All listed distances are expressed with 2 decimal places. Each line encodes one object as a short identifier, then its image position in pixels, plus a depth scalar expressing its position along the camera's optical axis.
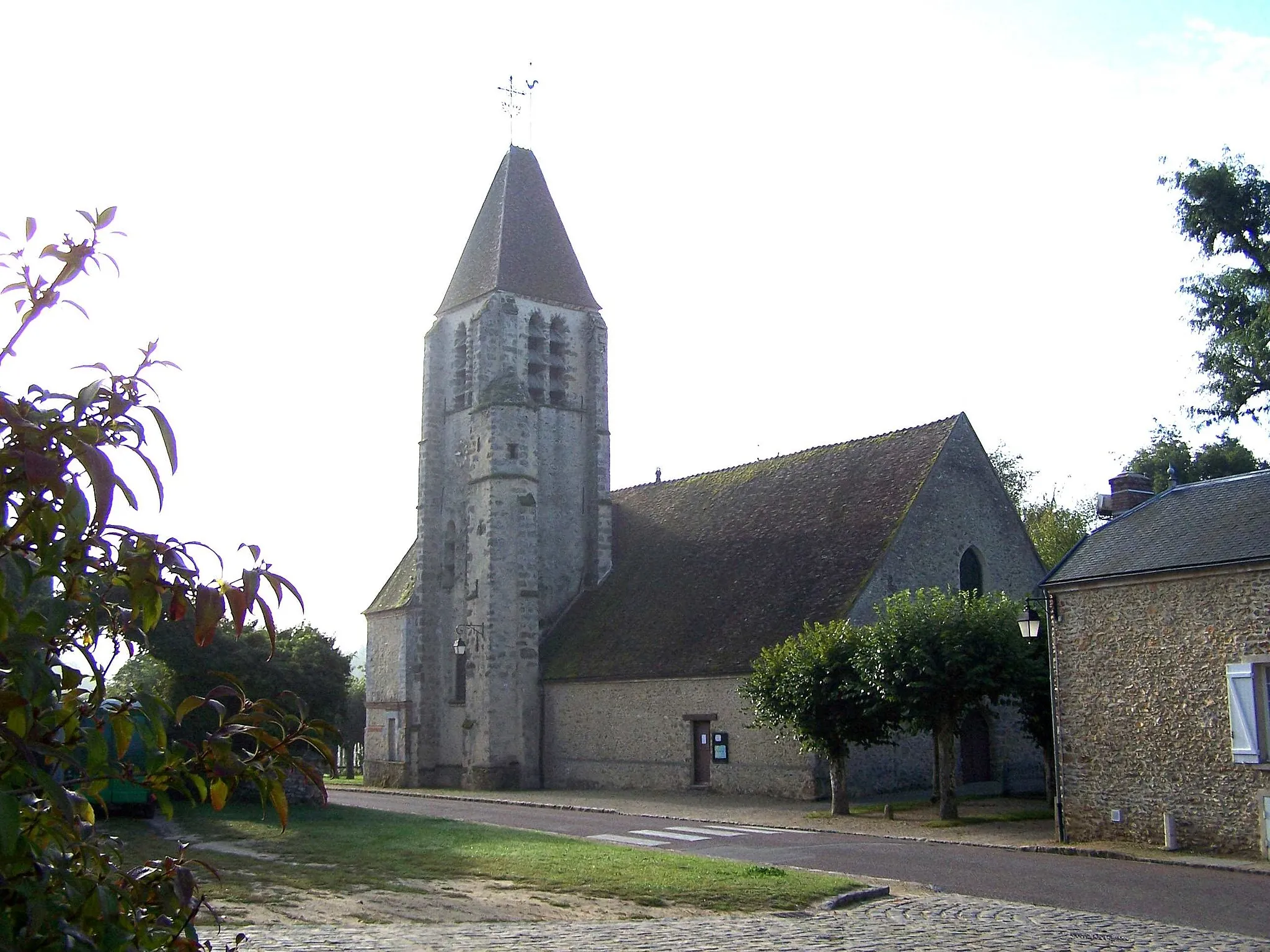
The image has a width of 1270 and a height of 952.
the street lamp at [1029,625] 19.11
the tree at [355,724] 52.97
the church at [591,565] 27.92
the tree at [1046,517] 45.84
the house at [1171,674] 15.59
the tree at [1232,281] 31.20
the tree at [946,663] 20.53
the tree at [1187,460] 38.09
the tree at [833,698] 21.73
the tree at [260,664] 22.58
